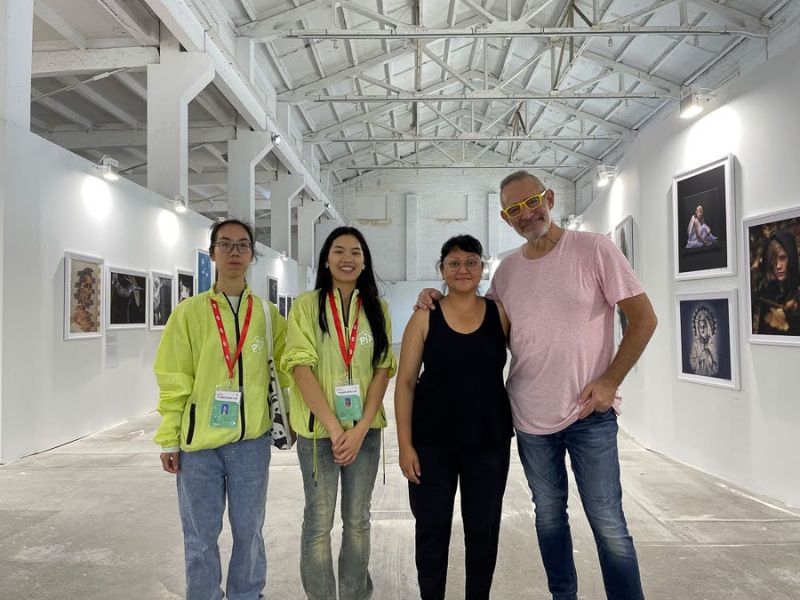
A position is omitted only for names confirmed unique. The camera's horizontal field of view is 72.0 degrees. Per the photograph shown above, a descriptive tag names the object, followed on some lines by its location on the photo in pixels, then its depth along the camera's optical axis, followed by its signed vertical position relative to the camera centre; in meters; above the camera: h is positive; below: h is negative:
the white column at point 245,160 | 12.22 +3.57
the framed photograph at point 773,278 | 3.91 +0.28
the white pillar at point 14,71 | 4.93 +2.36
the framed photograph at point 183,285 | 8.91 +0.61
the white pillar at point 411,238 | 23.33 +3.41
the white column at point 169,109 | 8.52 +3.30
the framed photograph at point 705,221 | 4.56 +0.84
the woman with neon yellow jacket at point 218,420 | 2.14 -0.39
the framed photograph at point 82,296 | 5.96 +0.30
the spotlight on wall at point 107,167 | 6.50 +1.84
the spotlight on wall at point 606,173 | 6.94 +1.81
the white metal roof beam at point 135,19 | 7.66 +4.43
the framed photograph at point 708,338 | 4.48 -0.20
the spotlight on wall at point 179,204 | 8.43 +1.81
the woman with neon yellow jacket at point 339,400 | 2.18 -0.32
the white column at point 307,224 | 19.10 +3.34
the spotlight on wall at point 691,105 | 4.79 +1.85
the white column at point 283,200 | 15.79 +3.47
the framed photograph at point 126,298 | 6.98 +0.31
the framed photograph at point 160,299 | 8.06 +0.34
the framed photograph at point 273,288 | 14.18 +0.83
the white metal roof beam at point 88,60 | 8.53 +4.09
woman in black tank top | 2.16 -0.44
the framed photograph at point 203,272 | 9.79 +0.90
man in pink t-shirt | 2.17 -0.21
